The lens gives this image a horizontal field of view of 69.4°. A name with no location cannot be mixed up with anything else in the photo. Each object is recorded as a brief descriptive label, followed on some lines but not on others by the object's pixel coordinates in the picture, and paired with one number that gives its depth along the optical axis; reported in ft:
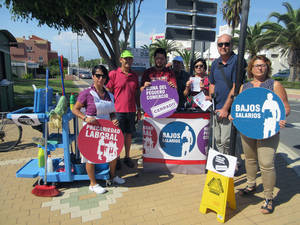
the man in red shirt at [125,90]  12.10
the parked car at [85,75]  137.75
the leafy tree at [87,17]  14.55
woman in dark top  8.55
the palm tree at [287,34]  68.85
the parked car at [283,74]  122.48
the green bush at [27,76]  119.65
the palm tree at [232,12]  120.67
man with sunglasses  10.46
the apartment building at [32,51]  198.59
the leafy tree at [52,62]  193.93
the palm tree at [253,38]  84.05
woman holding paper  11.91
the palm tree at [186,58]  105.38
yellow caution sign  8.46
